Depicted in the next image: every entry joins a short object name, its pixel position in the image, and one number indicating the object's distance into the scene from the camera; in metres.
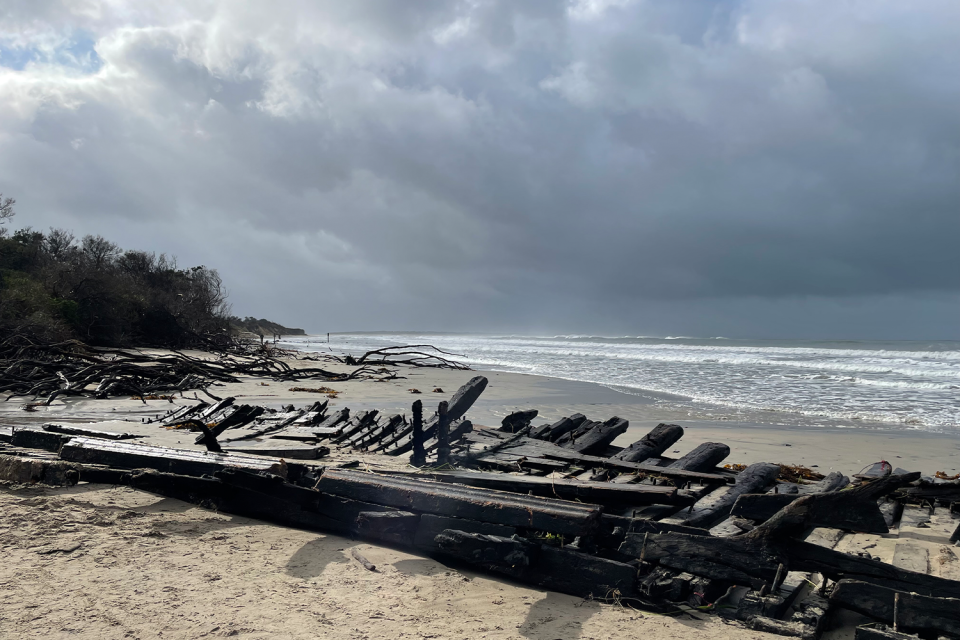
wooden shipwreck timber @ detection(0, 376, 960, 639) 3.05
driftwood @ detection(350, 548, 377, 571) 3.98
